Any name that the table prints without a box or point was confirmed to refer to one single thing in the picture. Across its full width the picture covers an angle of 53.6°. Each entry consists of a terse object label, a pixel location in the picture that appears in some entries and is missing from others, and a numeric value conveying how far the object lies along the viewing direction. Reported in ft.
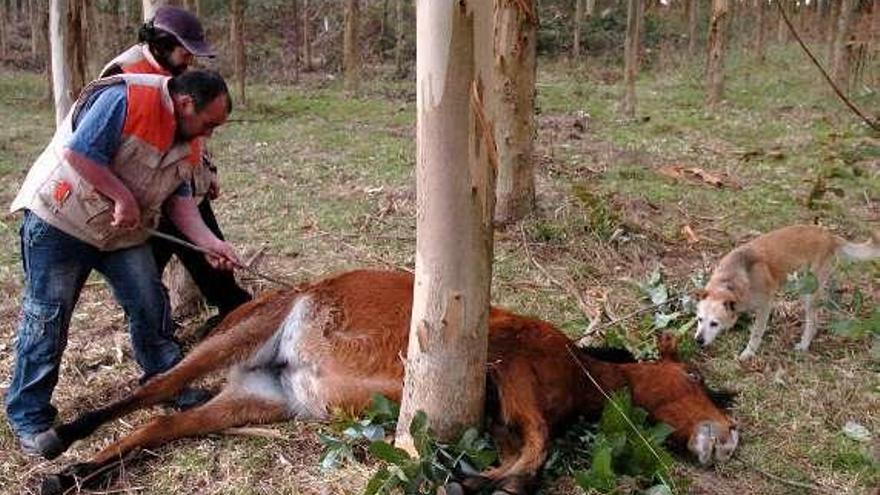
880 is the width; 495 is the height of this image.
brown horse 11.99
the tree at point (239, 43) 50.98
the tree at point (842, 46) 41.60
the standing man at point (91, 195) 12.17
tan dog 17.01
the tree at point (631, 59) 46.45
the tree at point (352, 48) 53.72
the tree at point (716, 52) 44.09
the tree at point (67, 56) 19.11
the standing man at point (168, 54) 14.06
